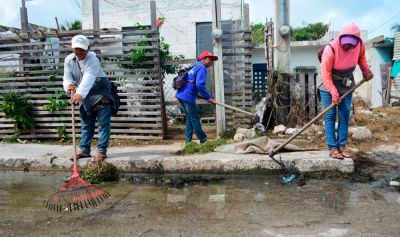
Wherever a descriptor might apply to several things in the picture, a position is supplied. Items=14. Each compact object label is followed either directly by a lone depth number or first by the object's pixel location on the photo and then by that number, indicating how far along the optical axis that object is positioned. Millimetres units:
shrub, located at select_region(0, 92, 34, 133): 6766
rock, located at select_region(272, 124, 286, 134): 6617
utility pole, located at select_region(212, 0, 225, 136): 6535
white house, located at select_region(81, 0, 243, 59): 11695
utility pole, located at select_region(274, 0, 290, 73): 6824
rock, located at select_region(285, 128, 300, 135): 6534
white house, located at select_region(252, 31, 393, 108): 16203
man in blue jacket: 5758
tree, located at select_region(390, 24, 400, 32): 17153
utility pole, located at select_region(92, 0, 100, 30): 6750
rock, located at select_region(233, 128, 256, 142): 6160
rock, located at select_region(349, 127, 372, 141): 6020
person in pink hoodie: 4418
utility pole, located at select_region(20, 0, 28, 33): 6805
